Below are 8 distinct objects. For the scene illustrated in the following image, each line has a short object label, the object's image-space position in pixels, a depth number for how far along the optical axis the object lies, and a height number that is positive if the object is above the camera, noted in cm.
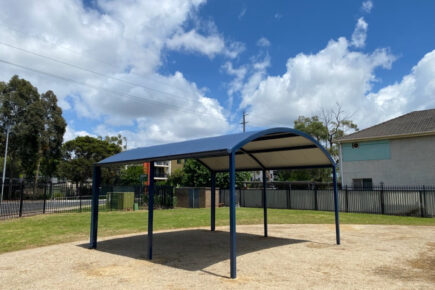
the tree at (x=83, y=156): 4856 +433
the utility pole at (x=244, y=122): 4002 +759
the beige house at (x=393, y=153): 2375 +242
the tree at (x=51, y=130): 3925 +661
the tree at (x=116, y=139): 5574 +759
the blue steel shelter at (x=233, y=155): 680 +79
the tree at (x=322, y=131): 4286 +698
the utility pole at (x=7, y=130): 3382 +592
